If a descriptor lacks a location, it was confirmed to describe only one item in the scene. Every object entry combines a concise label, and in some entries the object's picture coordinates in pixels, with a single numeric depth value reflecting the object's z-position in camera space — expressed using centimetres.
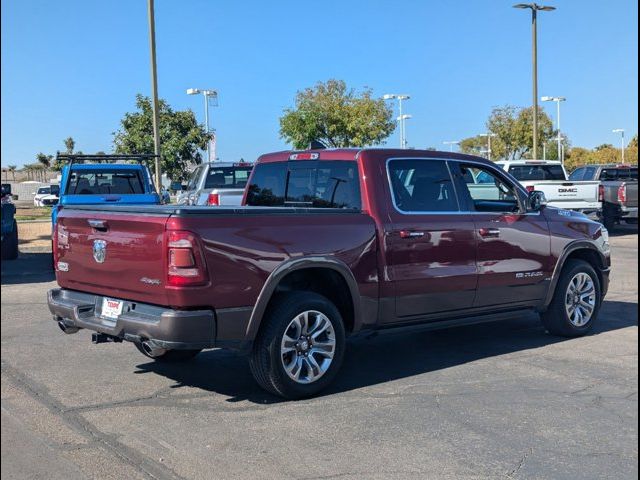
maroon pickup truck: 524
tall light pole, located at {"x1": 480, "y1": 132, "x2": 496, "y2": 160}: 4998
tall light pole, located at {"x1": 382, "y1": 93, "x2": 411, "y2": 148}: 3320
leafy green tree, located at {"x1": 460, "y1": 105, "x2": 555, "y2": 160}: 4850
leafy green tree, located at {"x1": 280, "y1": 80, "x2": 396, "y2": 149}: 3033
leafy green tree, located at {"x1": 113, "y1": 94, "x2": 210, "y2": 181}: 2330
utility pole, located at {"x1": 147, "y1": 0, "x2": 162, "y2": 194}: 1850
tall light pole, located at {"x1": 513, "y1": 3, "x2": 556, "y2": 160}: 2680
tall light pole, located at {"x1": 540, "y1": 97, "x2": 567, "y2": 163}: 5221
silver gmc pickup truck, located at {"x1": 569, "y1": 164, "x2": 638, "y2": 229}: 2061
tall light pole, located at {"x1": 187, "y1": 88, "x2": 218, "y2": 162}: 3997
